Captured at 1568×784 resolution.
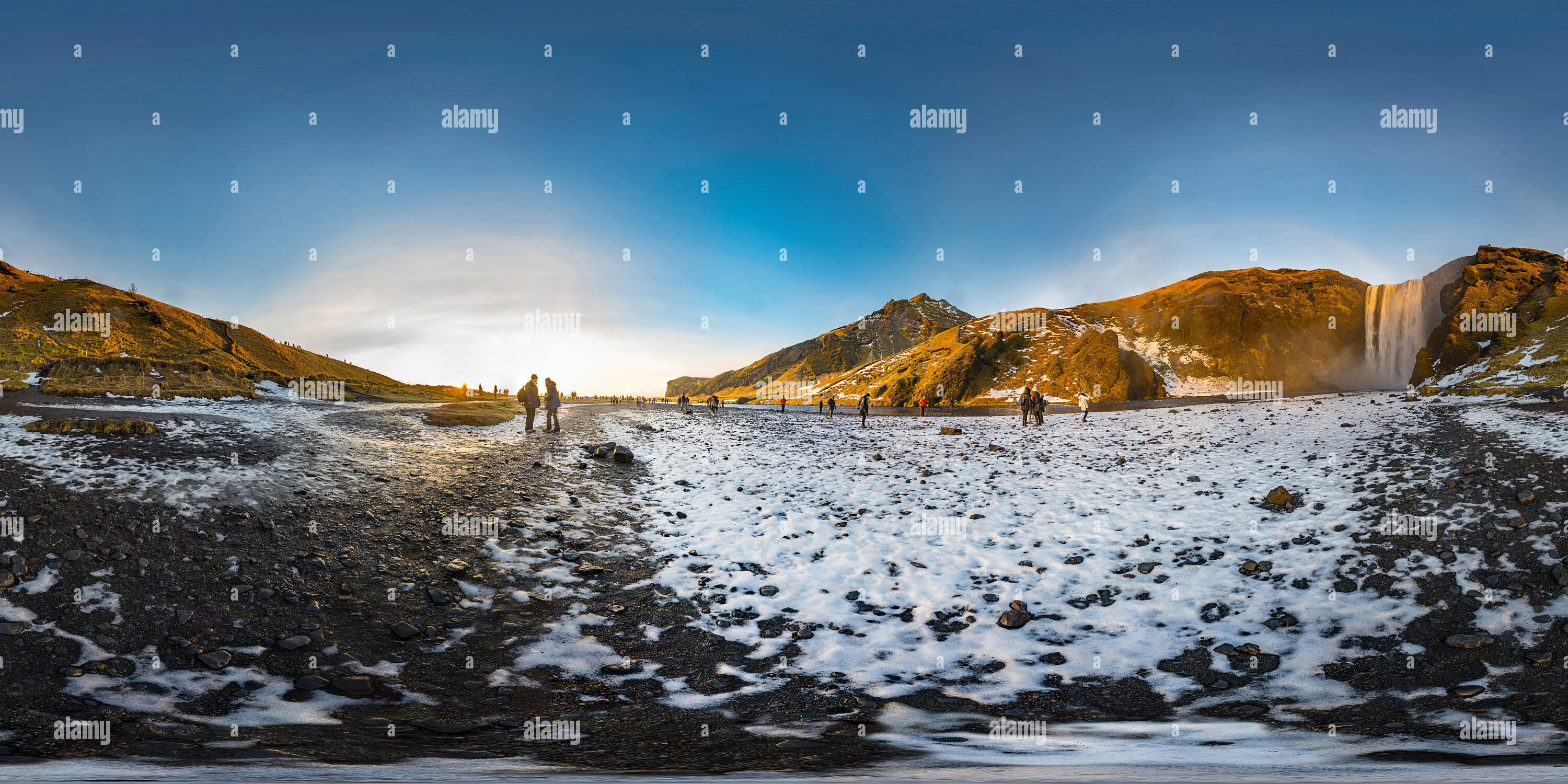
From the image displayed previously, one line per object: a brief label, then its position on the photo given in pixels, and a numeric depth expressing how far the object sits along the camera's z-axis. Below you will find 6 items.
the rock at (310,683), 7.48
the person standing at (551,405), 29.08
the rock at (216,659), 7.69
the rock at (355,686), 7.48
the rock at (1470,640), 8.47
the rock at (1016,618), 10.20
